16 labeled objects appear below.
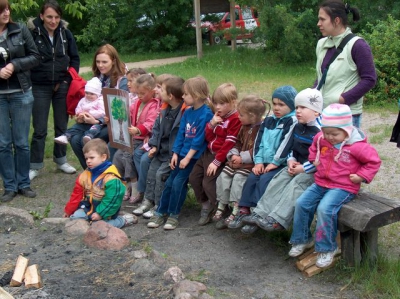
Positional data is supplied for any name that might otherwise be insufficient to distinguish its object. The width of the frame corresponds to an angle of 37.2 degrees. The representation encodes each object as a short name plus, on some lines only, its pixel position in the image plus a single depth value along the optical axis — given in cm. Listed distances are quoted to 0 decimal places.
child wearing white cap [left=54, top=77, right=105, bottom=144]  716
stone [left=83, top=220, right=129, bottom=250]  507
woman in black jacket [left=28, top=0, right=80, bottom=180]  731
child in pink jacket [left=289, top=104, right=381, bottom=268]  441
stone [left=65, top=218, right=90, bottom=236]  546
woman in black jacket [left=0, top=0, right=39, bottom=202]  652
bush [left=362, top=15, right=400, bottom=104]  1080
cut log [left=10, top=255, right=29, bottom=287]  438
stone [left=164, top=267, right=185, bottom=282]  431
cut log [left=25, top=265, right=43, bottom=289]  434
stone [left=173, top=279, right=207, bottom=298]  402
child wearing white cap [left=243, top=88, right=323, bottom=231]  477
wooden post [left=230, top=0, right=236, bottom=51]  1866
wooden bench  425
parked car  2558
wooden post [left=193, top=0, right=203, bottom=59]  1846
